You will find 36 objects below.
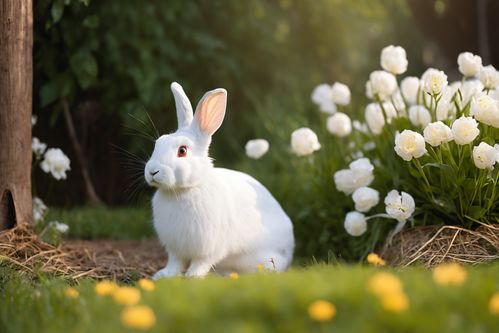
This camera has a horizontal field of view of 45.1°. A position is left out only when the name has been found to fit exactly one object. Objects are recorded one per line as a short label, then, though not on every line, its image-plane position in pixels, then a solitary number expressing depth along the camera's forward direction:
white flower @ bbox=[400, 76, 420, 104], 4.05
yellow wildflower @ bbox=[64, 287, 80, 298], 2.27
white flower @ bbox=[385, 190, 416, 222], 3.31
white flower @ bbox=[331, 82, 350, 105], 4.34
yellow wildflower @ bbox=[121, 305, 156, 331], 1.71
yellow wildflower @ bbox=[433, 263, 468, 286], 1.99
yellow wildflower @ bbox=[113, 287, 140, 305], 1.97
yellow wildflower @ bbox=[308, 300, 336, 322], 1.78
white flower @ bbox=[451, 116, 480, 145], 3.08
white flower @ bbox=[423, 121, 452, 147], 3.15
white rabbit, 3.11
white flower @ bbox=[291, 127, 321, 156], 4.01
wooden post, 3.43
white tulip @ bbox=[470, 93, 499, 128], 3.17
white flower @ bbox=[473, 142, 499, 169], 3.11
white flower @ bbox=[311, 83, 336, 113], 4.52
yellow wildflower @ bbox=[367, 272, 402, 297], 1.83
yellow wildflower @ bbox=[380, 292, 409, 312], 1.78
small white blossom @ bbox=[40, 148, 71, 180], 4.17
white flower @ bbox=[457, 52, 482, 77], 3.61
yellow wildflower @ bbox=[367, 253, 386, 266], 2.80
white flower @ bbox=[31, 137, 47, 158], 4.24
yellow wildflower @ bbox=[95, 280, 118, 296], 2.26
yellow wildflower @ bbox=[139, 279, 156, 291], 2.27
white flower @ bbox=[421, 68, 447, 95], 3.25
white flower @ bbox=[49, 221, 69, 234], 4.05
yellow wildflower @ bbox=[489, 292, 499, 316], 1.86
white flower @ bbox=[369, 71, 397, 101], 3.84
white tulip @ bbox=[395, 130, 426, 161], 3.17
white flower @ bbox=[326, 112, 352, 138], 4.17
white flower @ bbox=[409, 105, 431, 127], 3.76
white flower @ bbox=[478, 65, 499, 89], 3.51
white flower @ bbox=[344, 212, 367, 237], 3.62
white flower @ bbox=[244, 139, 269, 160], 4.18
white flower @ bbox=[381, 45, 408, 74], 3.83
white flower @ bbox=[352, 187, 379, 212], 3.55
